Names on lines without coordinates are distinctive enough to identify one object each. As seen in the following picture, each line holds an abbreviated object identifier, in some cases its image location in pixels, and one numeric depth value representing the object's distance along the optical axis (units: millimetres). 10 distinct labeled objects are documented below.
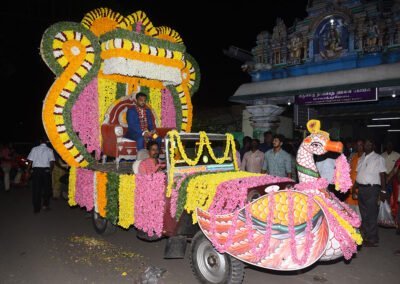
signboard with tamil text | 10000
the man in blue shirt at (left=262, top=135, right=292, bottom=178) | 7145
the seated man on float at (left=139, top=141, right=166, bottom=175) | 5484
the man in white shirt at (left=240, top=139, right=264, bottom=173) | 8031
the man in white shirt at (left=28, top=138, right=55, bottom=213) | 8812
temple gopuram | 10078
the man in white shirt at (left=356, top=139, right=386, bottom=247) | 6242
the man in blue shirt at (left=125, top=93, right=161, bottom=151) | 6814
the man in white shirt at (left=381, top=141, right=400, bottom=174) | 7641
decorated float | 3744
